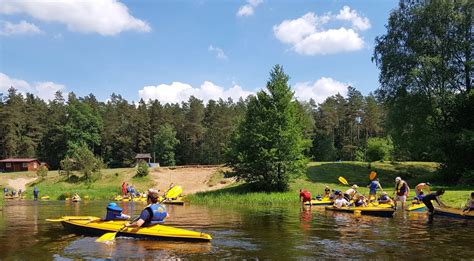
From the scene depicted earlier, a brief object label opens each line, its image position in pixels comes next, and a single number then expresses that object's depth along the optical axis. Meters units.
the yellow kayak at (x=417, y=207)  23.72
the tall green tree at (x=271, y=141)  34.31
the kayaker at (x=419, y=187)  23.39
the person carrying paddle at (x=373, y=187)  26.73
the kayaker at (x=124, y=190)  42.72
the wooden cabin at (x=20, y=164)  77.50
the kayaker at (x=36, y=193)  43.53
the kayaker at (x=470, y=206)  20.06
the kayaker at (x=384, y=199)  24.37
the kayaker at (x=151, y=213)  13.86
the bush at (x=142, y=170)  57.75
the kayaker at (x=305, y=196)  28.17
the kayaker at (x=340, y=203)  25.26
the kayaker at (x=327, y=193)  30.71
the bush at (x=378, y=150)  62.56
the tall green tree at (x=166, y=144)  91.31
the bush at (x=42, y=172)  60.34
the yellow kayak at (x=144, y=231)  13.59
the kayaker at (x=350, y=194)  27.33
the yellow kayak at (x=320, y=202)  28.54
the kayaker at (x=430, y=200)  21.72
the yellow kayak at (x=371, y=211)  21.38
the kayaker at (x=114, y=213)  15.32
